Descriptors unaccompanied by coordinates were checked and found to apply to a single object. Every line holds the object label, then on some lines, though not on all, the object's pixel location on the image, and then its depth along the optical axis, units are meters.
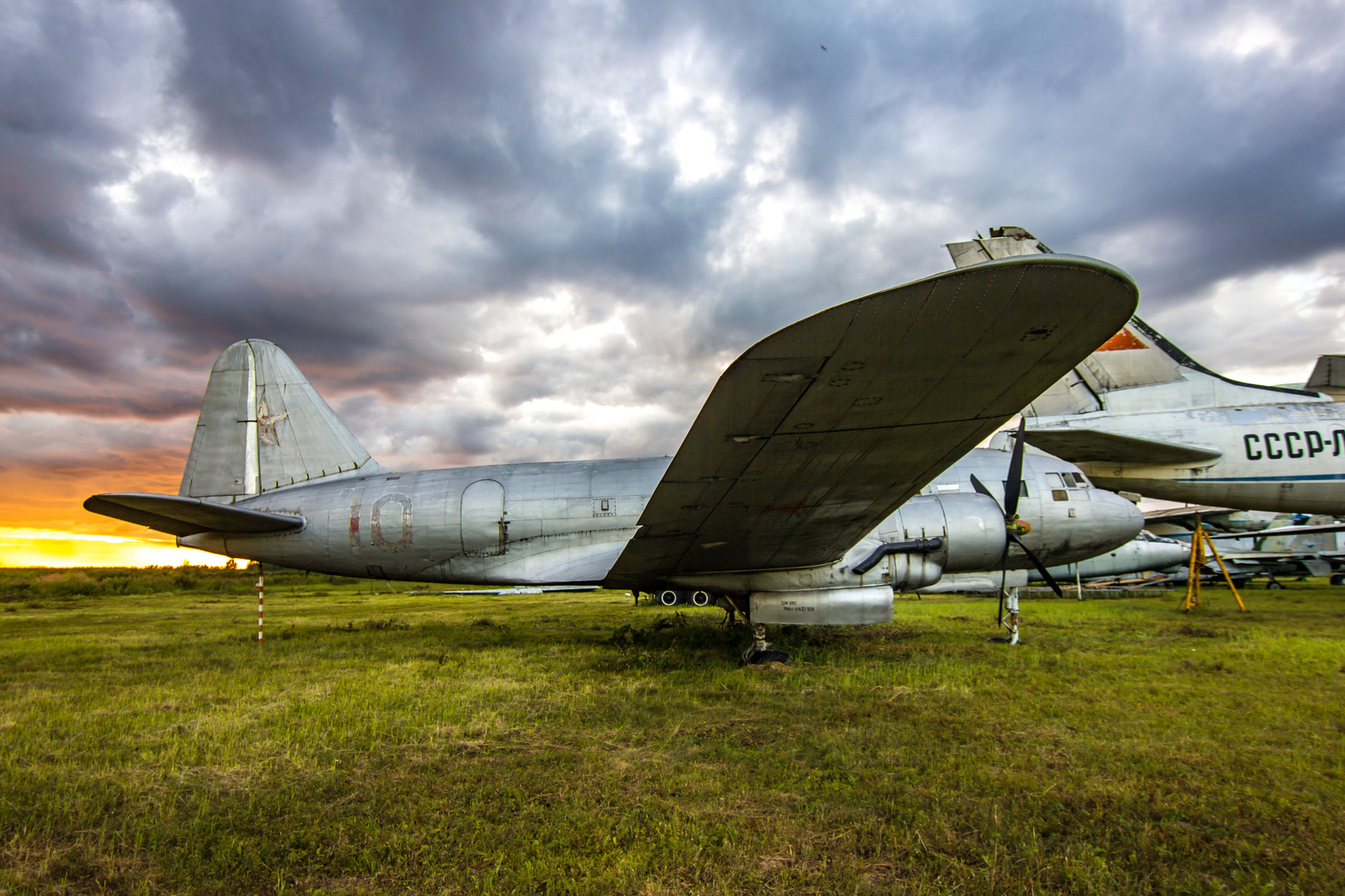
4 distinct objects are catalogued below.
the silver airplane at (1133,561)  19.20
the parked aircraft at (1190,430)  13.19
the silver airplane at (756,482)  3.34
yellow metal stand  13.74
